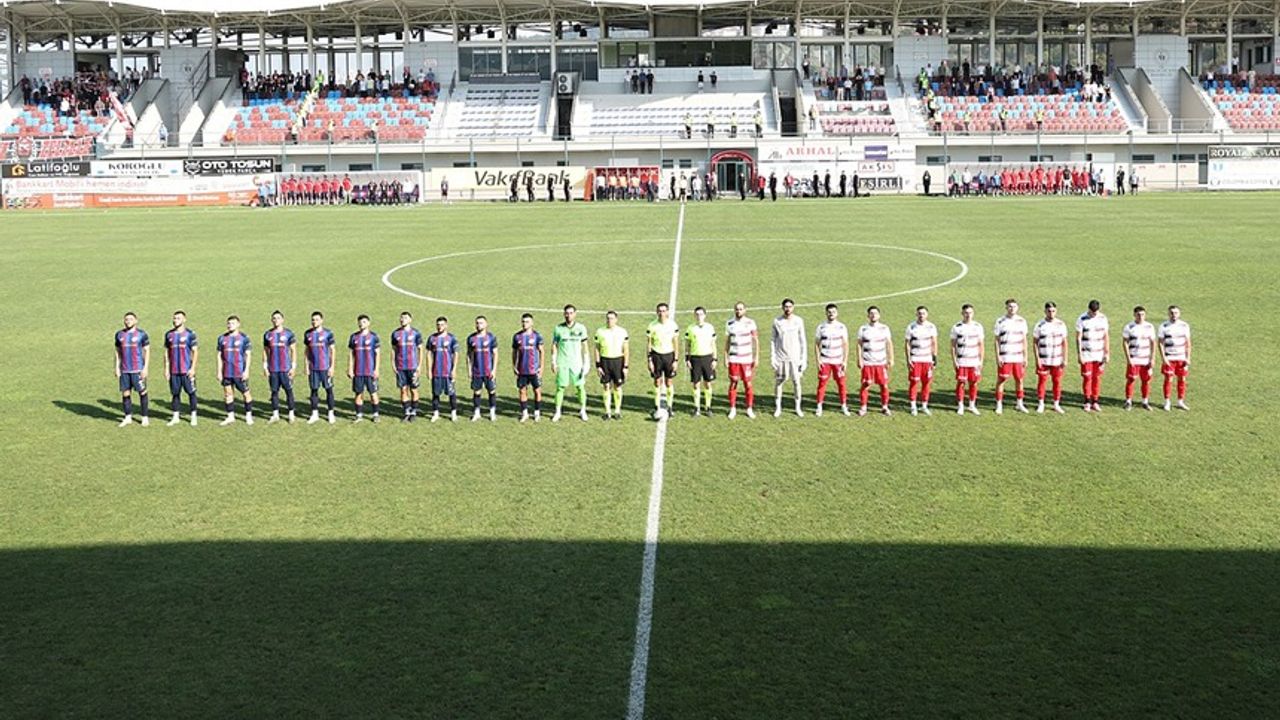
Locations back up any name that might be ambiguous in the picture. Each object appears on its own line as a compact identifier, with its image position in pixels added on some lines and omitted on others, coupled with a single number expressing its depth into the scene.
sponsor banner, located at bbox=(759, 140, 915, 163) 63.62
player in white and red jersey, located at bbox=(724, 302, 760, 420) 16.58
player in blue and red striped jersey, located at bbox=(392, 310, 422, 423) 16.50
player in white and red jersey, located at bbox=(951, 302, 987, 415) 16.45
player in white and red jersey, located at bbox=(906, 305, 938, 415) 16.38
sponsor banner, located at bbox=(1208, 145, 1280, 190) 62.12
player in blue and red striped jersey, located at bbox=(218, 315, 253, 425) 16.42
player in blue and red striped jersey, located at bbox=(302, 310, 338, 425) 16.30
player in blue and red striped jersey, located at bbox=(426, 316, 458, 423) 16.33
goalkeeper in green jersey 16.45
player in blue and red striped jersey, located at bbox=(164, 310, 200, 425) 16.41
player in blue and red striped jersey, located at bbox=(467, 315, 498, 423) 16.34
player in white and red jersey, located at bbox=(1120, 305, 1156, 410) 16.50
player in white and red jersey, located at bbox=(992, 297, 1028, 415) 16.42
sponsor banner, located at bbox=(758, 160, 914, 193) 63.19
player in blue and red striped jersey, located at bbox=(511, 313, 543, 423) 16.20
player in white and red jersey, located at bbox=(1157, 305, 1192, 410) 16.50
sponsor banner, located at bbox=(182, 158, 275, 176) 63.12
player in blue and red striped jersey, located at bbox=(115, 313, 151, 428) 16.64
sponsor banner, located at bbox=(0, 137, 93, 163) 66.62
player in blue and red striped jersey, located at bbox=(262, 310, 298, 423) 16.41
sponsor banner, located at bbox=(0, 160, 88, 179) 61.56
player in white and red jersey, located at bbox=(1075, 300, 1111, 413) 16.50
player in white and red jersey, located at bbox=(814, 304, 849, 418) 16.45
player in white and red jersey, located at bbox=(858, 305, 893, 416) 16.47
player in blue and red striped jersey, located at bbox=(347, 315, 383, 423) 16.33
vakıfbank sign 62.28
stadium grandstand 69.25
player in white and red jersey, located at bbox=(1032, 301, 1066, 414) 16.39
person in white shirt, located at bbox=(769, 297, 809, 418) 16.58
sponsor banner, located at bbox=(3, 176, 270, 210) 59.66
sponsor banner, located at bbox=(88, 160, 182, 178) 61.78
